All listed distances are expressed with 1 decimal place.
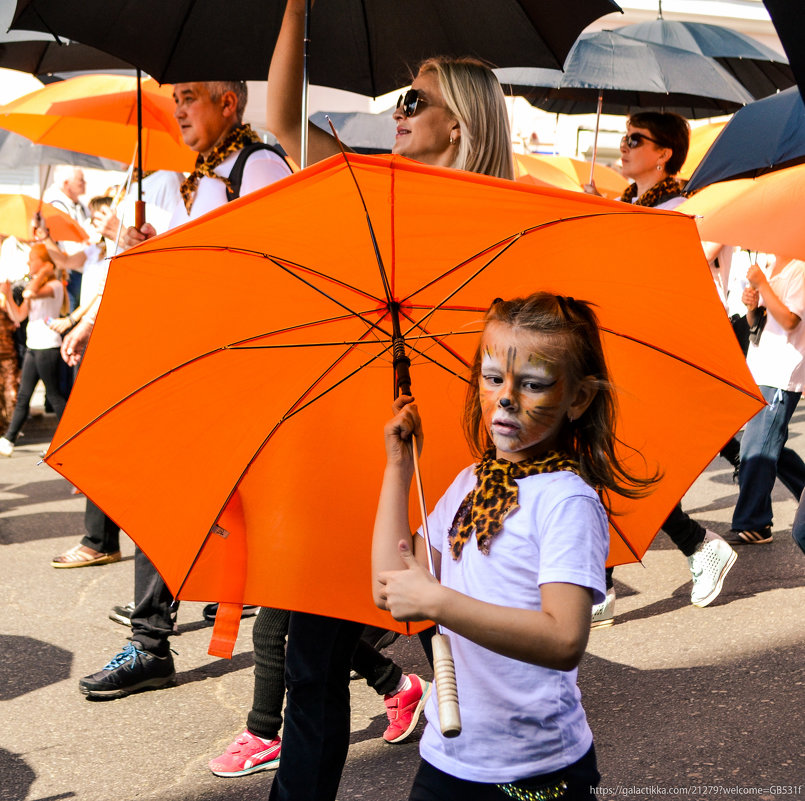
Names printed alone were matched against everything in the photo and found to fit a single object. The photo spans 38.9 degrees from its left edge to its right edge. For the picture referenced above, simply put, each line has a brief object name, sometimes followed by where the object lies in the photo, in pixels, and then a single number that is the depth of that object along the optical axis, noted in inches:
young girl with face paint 77.1
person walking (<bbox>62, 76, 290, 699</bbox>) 152.2
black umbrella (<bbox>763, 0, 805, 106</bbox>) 66.4
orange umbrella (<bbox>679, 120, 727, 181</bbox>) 379.6
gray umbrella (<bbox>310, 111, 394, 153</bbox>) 426.9
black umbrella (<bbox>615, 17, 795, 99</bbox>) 315.0
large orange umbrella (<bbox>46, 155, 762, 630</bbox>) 90.2
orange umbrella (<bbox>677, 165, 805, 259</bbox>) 136.1
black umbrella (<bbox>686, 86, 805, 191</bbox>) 153.8
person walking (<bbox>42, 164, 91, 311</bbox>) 498.0
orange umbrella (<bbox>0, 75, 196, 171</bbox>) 266.1
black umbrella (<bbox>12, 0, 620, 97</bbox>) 148.9
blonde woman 109.1
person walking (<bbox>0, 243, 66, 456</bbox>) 381.1
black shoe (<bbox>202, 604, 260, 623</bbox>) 210.8
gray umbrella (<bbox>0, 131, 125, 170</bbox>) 393.7
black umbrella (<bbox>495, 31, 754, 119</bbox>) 271.4
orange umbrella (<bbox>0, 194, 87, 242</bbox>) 422.3
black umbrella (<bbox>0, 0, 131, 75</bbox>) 270.5
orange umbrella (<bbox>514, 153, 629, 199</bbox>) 461.7
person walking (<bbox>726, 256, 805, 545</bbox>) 257.3
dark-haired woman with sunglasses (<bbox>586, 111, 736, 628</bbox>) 219.3
